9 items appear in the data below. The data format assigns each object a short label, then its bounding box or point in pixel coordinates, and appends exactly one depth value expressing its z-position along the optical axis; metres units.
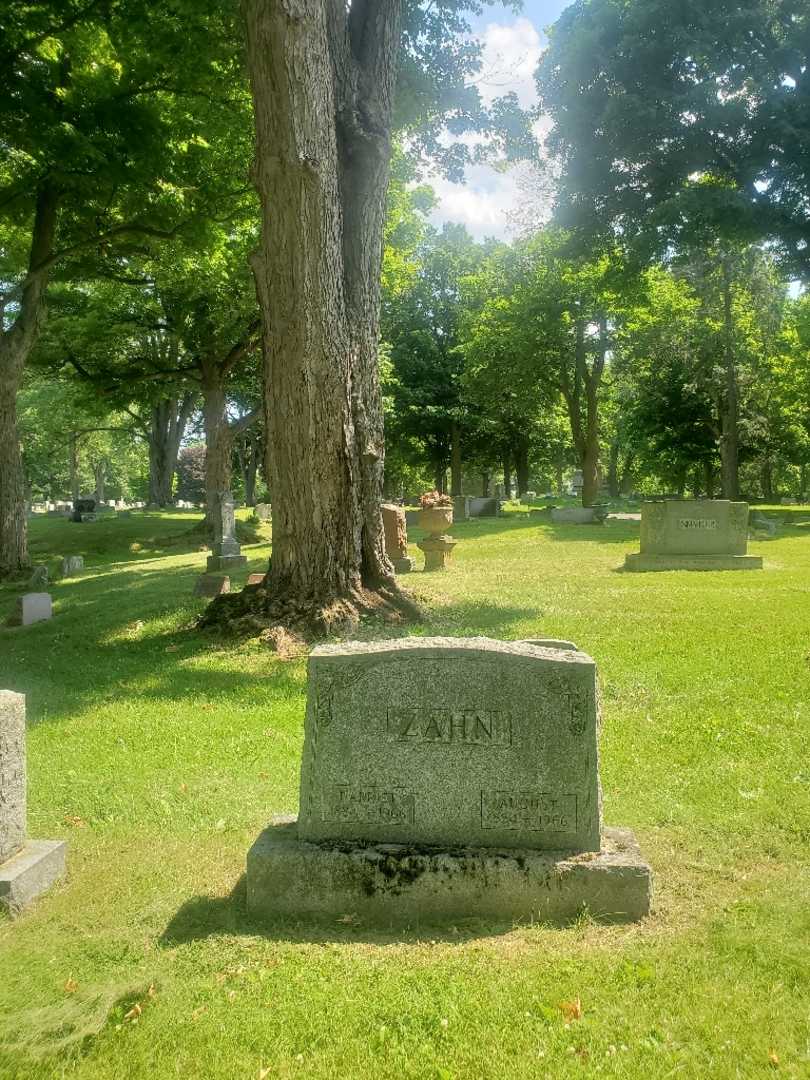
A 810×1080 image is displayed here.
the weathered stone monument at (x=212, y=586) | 13.97
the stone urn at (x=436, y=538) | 17.17
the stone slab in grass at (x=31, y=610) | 12.91
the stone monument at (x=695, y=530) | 16.59
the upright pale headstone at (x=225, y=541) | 19.12
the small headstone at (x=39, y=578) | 17.42
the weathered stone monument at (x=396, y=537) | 17.03
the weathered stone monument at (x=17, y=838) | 4.04
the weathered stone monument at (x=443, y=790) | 3.79
